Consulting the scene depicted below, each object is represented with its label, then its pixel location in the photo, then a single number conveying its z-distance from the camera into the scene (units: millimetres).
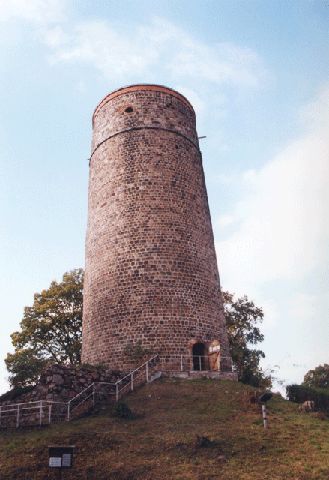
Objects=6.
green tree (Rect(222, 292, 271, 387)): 27562
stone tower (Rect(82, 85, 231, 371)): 18953
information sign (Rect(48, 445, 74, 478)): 8781
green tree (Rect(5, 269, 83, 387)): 27016
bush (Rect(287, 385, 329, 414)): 16859
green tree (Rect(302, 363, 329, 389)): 43712
